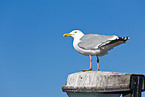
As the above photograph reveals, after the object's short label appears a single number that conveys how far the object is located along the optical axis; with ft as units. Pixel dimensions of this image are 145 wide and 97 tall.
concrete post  30.09
